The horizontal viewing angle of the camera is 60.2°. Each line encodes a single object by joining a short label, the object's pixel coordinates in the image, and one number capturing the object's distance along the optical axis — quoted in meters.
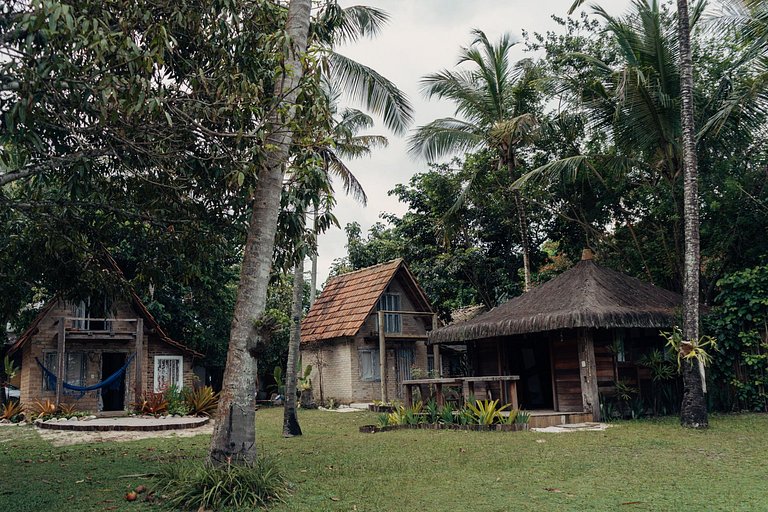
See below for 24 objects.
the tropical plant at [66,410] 18.10
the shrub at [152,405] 18.48
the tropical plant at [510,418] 12.00
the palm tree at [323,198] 8.55
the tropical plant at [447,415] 12.63
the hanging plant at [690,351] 11.39
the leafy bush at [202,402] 18.55
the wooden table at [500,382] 12.90
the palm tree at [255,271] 6.92
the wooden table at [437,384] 13.84
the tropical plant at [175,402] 18.45
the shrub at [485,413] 12.13
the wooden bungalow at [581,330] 13.02
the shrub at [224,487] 6.20
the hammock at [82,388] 18.02
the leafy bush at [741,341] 12.98
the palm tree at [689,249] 11.46
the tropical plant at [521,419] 12.02
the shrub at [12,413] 18.64
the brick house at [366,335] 23.00
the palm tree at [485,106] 18.81
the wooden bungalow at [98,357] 19.56
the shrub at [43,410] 18.08
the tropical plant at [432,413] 13.05
